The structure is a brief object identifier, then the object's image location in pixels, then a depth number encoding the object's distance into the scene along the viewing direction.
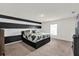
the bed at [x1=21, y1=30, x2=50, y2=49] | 2.16
